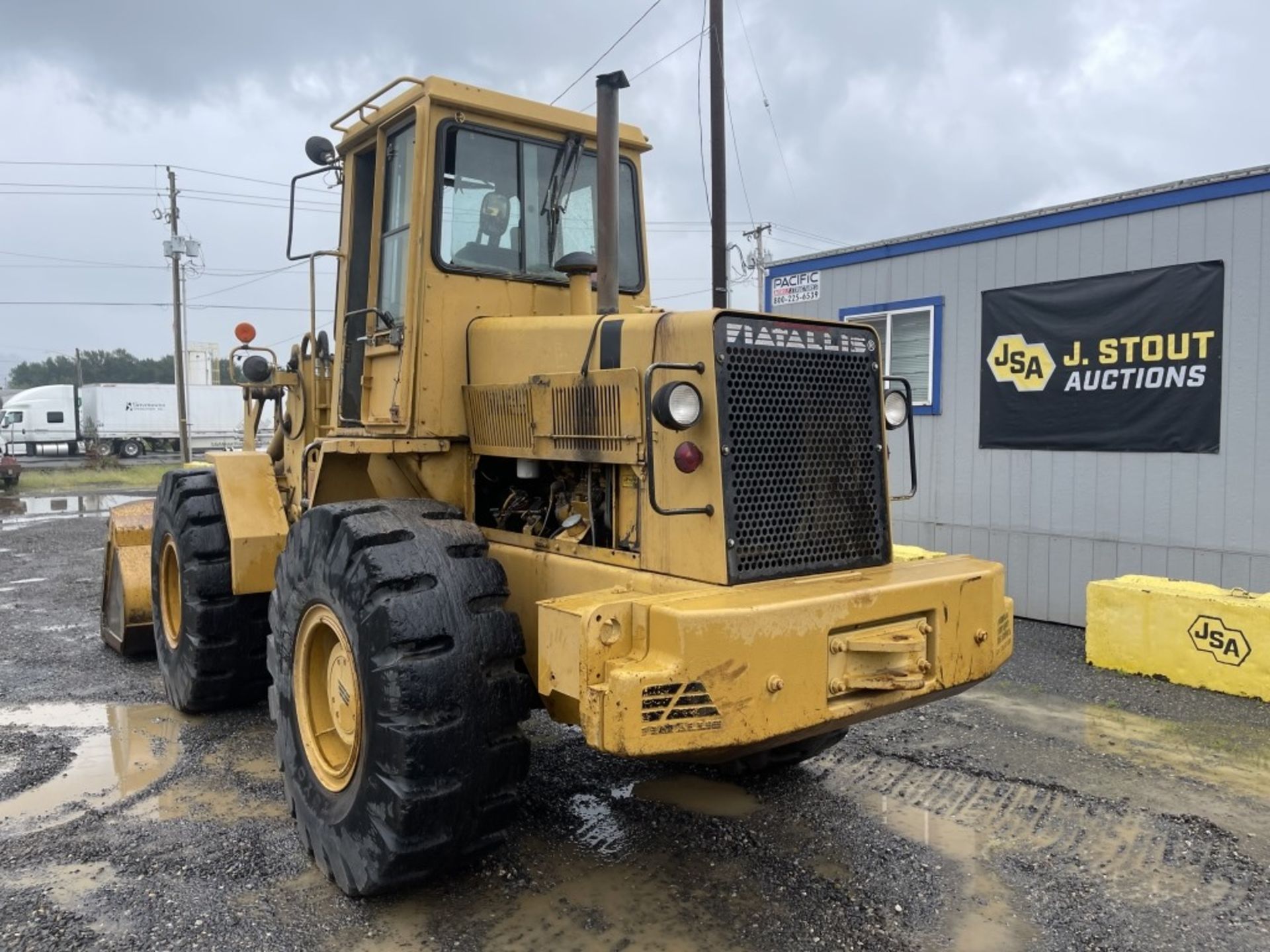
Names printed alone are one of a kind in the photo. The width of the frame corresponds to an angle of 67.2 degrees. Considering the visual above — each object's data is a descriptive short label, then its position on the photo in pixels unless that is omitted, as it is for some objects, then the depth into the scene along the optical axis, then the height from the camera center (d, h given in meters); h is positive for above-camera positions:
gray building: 7.07 +0.16
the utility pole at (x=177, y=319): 30.75 +3.70
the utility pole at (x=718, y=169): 11.53 +3.18
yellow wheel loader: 3.11 -0.36
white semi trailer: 38.78 +0.44
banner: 7.30 +0.53
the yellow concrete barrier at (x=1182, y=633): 6.20 -1.40
